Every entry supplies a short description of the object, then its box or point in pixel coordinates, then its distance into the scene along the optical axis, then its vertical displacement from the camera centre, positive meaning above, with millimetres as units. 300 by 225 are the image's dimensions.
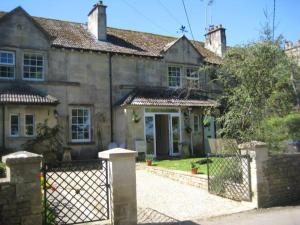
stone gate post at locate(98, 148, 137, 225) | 8062 -1112
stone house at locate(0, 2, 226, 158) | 19594 +2951
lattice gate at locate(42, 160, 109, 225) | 7986 -1811
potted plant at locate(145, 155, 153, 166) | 18081 -1317
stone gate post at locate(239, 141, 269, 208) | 10609 -1020
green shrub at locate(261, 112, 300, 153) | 12165 +25
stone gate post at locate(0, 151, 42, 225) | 6902 -1010
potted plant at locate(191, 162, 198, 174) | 14306 -1422
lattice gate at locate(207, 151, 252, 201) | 11047 -1390
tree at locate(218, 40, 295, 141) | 14563 +1826
